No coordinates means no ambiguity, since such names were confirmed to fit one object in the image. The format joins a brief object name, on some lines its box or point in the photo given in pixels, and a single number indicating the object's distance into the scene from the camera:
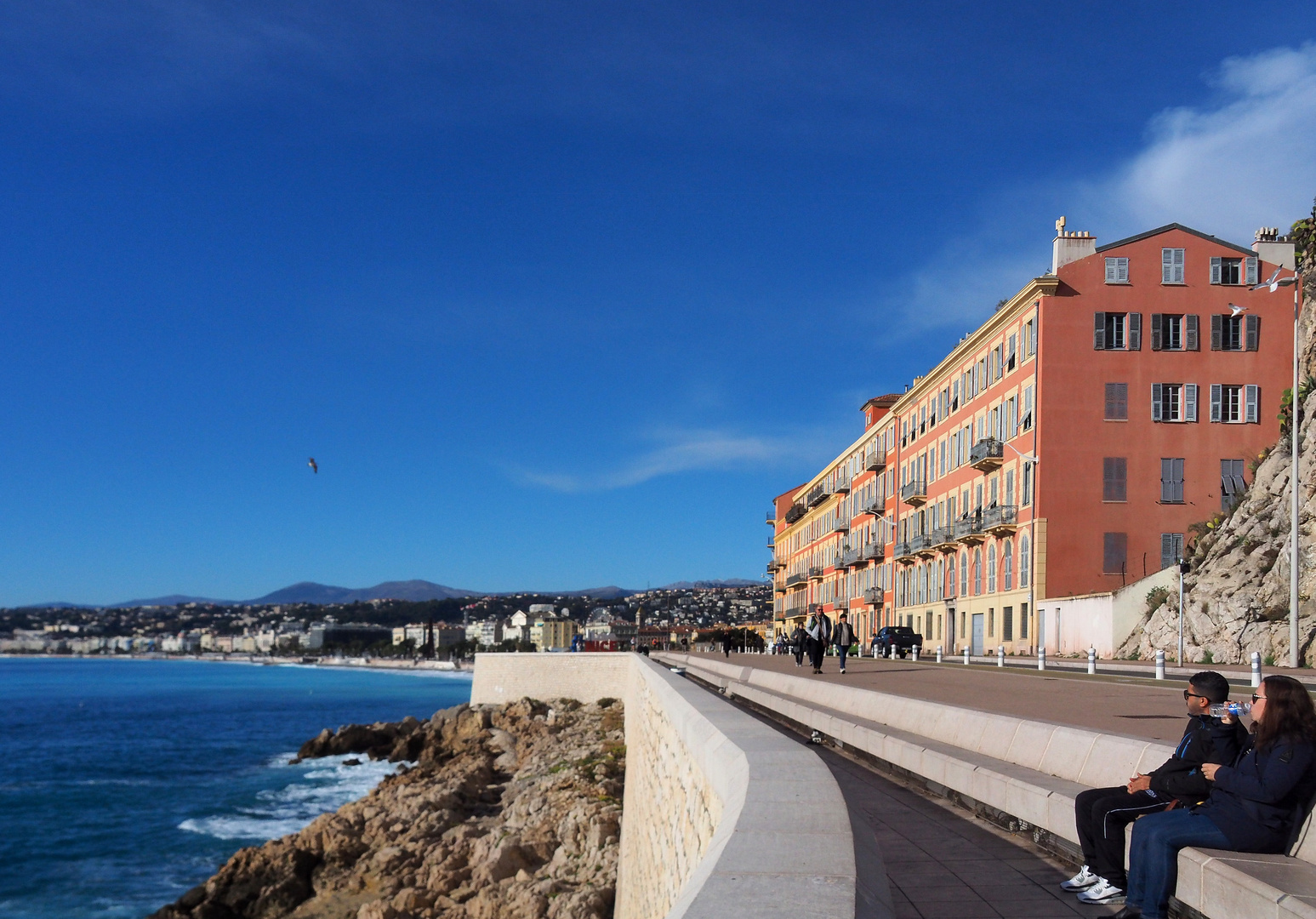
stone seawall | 3.67
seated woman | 5.15
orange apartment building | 41.88
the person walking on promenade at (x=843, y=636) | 26.61
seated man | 5.76
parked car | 45.00
